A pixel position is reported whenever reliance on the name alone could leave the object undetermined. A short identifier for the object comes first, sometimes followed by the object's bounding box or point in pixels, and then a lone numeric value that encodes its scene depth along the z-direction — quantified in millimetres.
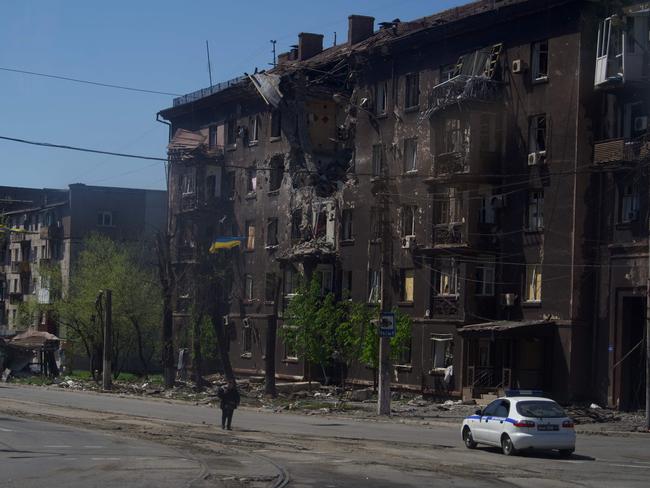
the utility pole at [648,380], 33969
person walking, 33375
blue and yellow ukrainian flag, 65688
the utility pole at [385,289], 39844
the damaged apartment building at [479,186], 41938
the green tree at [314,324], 54844
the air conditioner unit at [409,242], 51531
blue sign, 39562
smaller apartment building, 95000
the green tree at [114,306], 74375
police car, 24953
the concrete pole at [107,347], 62938
